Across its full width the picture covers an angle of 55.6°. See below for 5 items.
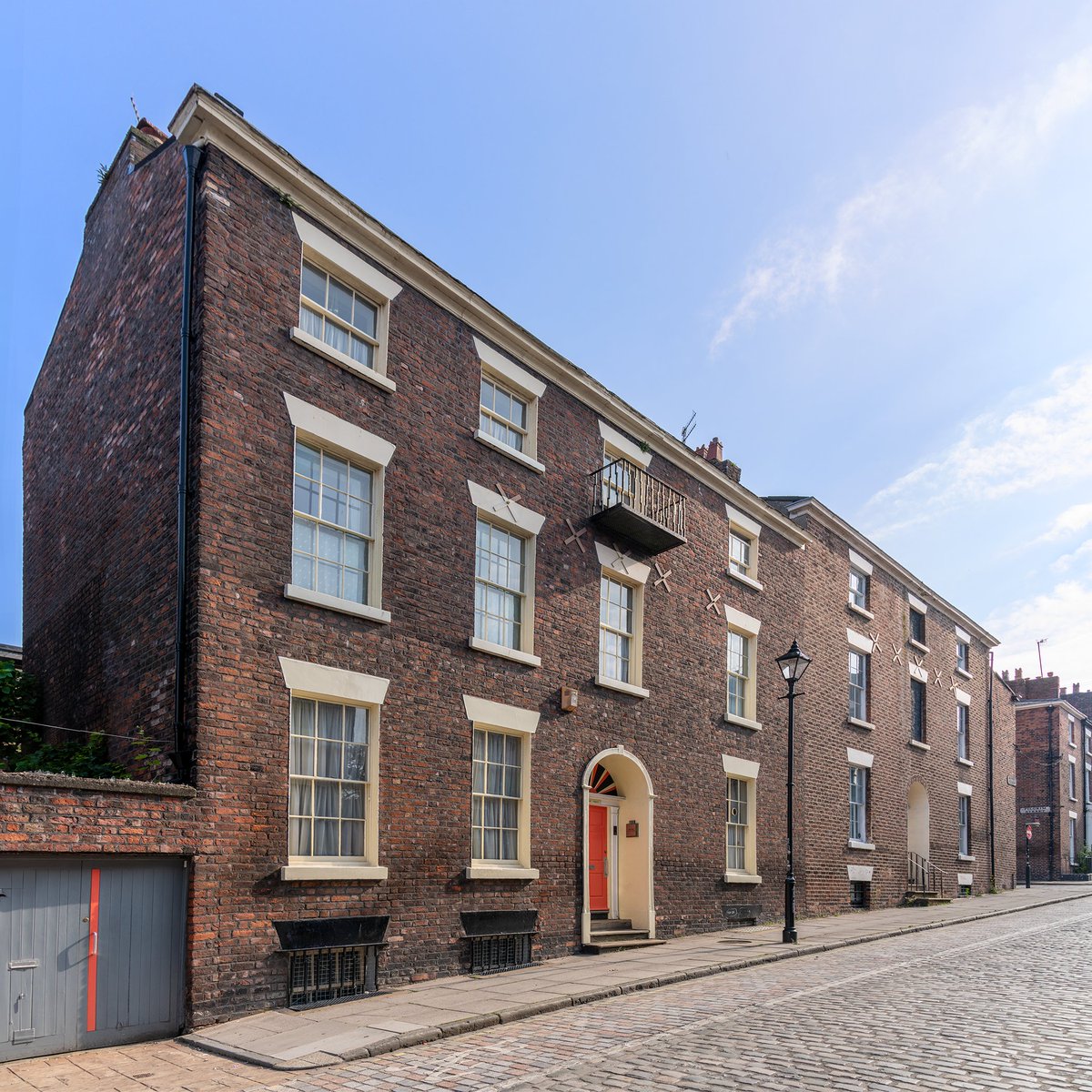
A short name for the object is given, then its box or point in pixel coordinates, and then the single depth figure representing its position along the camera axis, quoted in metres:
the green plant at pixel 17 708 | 15.04
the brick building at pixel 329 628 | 10.65
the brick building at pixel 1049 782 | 49.97
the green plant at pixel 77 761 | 11.84
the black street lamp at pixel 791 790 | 17.48
